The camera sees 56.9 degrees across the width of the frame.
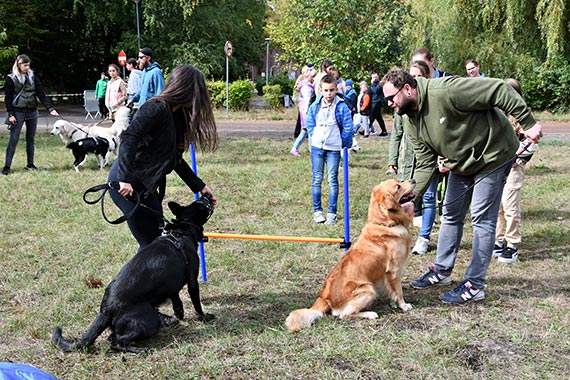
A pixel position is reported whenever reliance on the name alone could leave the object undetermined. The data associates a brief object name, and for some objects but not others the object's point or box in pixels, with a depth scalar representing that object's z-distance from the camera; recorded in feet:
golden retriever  13.53
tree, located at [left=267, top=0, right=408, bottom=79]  76.43
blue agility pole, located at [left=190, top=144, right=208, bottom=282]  16.39
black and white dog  33.73
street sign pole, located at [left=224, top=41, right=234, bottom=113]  75.56
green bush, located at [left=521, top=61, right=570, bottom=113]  65.67
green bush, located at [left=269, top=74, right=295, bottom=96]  93.50
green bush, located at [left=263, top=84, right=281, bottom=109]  83.82
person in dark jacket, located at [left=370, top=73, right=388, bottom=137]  53.42
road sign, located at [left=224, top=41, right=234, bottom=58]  75.57
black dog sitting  11.55
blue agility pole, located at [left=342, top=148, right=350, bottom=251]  18.57
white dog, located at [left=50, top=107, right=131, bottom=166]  36.14
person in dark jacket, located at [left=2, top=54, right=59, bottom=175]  31.45
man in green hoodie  13.05
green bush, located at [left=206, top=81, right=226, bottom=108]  82.74
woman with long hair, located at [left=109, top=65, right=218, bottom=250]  12.13
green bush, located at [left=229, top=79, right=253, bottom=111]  80.89
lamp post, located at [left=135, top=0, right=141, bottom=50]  90.69
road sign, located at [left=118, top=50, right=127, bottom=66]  82.17
